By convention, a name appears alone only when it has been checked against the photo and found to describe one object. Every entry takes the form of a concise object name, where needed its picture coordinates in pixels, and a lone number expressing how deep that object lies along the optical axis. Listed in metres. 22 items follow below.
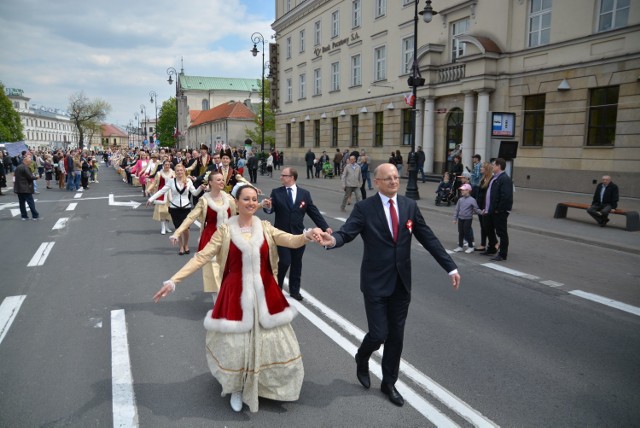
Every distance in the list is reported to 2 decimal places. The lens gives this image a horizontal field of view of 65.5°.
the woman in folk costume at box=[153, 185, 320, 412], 3.89
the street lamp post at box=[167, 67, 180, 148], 49.97
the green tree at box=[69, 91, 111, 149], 99.25
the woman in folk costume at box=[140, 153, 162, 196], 17.45
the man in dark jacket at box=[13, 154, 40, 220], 14.73
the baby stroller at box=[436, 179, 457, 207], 17.66
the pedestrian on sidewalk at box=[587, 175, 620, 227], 13.04
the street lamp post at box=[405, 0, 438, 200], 19.44
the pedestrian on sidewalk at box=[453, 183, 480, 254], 10.32
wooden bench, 12.28
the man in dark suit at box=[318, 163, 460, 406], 4.07
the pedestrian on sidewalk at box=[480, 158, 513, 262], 9.48
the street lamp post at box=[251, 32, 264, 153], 35.78
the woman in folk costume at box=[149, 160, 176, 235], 11.67
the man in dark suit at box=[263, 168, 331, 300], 7.00
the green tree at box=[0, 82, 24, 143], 84.84
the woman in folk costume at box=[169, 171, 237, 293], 7.33
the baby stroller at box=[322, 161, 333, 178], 31.52
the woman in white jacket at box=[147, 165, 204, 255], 10.02
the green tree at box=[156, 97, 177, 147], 128.00
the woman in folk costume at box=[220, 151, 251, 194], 10.07
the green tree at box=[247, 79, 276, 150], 68.75
